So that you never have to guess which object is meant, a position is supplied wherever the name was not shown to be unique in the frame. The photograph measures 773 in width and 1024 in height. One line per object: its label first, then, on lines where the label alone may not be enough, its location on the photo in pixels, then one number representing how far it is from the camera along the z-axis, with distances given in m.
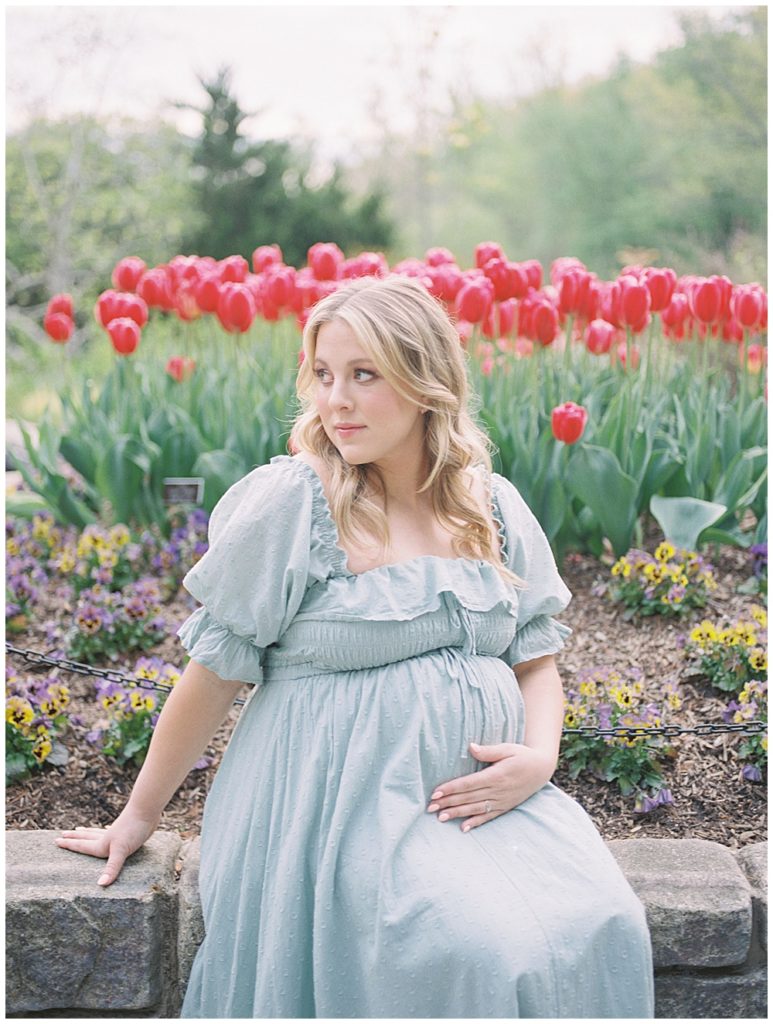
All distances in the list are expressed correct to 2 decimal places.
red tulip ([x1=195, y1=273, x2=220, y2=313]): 3.63
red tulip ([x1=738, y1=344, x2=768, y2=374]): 3.94
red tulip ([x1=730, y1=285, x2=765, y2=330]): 3.40
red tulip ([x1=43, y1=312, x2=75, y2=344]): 3.72
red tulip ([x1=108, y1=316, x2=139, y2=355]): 3.60
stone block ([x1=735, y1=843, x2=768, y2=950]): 2.16
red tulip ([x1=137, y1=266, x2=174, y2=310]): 3.82
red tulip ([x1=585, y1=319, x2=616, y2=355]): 3.56
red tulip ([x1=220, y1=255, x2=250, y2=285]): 3.87
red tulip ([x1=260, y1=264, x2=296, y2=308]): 3.64
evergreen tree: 12.70
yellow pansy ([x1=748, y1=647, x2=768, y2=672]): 2.76
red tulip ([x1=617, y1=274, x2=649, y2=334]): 3.29
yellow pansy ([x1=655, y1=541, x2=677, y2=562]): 3.14
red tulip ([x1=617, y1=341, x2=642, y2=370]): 3.93
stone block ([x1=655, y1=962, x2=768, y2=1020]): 2.18
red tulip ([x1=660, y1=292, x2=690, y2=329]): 3.60
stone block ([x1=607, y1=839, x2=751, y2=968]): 2.10
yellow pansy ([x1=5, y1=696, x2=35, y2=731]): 2.54
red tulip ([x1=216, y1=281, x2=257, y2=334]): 3.54
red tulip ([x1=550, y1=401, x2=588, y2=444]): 3.06
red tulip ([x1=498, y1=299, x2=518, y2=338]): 3.62
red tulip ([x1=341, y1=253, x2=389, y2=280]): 3.69
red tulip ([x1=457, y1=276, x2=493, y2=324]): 3.23
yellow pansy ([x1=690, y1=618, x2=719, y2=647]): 2.82
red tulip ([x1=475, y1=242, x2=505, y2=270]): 3.58
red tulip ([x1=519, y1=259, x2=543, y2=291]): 3.54
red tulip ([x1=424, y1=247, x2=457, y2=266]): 3.84
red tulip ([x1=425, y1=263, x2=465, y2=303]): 3.44
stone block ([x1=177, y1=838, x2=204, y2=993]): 2.07
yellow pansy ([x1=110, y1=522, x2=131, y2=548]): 3.43
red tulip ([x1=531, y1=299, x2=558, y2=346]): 3.39
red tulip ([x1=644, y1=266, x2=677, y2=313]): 3.43
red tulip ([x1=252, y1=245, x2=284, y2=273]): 4.14
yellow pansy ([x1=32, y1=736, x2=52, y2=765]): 2.54
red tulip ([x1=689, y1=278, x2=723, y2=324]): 3.45
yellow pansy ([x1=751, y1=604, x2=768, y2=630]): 2.94
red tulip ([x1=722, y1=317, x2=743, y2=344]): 3.65
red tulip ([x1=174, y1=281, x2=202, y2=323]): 3.87
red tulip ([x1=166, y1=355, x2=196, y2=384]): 4.02
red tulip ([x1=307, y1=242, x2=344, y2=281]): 3.79
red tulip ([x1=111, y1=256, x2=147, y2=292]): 4.01
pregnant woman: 1.73
